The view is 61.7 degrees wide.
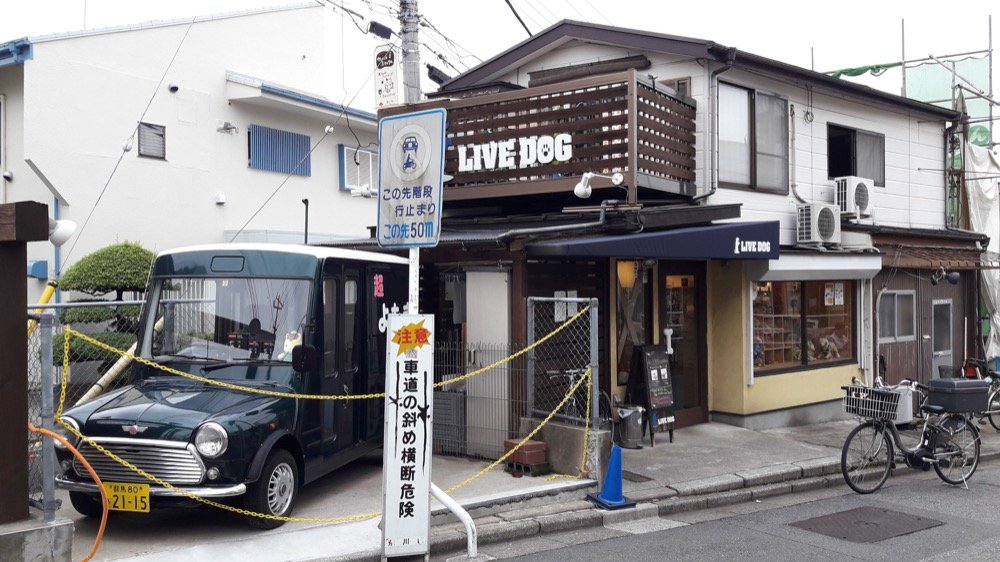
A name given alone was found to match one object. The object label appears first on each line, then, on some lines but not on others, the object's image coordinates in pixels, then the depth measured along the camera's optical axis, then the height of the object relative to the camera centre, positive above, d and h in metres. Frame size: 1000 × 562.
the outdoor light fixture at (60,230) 6.72 +0.54
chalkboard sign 10.91 -1.17
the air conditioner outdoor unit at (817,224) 12.81 +1.12
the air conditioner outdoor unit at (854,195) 13.46 +1.66
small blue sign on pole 6.79 +0.98
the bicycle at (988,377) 13.77 -1.42
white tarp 17.38 +1.94
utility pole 11.37 +3.42
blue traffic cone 8.30 -1.93
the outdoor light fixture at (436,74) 15.96 +4.28
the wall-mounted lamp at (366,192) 13.73 +1.76
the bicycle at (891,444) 9.62 -1.76
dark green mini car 6.95 -0.84
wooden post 5.90 -0.39
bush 12.45 +0.38
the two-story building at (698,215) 10.31 +1.18
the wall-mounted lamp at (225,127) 16.77 +3.42
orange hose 6.03 -1.34
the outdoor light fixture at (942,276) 15.42 +0.39
